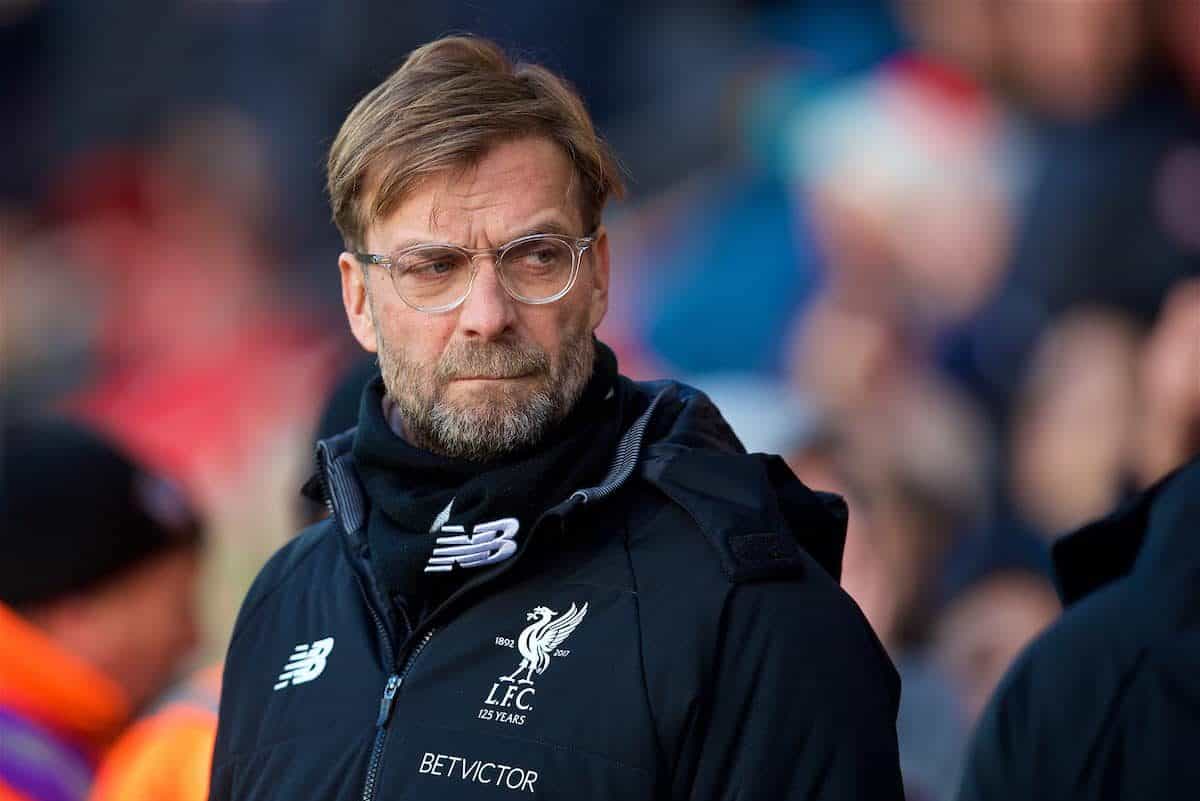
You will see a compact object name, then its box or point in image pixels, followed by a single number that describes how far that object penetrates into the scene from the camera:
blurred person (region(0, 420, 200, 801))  9.16
